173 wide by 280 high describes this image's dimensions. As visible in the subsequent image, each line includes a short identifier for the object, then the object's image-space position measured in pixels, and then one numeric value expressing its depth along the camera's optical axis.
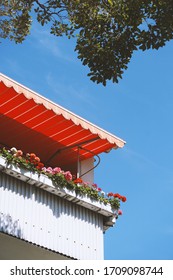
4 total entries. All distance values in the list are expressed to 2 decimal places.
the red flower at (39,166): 18.60
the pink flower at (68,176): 19.27
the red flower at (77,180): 19.64
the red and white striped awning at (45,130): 19.38
